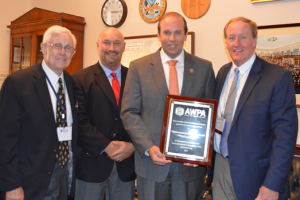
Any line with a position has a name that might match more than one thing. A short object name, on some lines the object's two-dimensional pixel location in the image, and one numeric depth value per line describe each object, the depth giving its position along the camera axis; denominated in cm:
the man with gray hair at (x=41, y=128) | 174
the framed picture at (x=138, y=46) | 408
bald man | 220
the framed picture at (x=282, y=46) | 300
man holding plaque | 192
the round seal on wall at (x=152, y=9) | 396
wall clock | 429
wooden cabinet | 445
